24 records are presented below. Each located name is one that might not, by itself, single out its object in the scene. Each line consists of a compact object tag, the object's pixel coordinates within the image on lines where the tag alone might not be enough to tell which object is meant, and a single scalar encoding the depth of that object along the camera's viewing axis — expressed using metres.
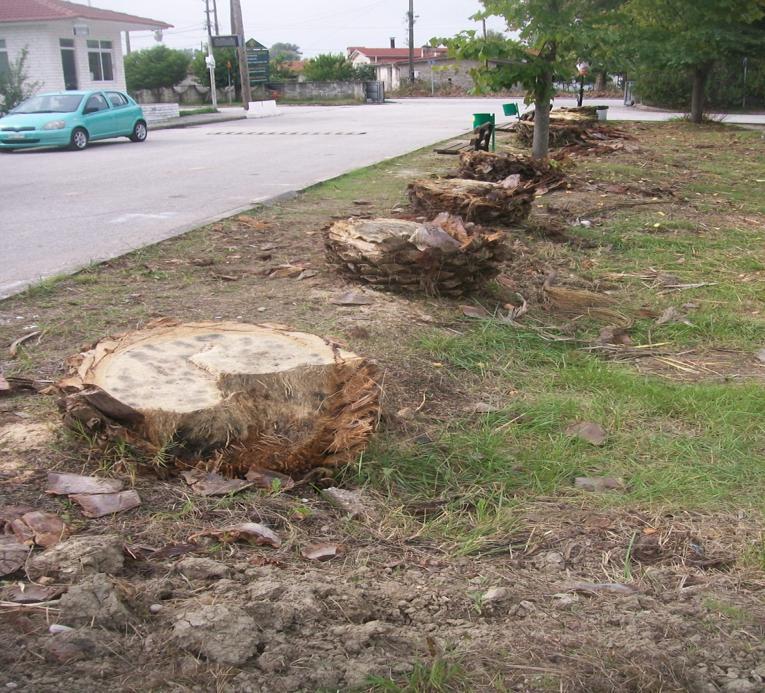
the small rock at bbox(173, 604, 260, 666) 2.32
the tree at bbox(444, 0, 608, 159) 11.93
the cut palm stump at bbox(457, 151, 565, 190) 11.50
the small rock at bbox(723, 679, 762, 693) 2.32
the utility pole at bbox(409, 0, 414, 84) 78.19
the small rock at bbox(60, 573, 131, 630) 2.41
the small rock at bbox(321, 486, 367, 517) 3.42
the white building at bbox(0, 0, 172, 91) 36.44
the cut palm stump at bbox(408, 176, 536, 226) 8.90
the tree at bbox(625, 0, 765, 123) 17.72
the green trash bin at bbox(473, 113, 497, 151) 14.69
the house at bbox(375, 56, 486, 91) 73.50
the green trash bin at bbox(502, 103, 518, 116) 17.16
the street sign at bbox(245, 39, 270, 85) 48.03
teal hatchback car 19.48
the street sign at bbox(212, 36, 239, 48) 41.25
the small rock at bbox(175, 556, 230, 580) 2.76
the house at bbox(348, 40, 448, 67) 104.81
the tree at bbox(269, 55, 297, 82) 68.96
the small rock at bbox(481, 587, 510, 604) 2.78
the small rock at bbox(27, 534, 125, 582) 2.67
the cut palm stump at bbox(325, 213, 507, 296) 6.21
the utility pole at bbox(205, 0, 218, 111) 41.19
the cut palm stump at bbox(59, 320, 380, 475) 3.55
